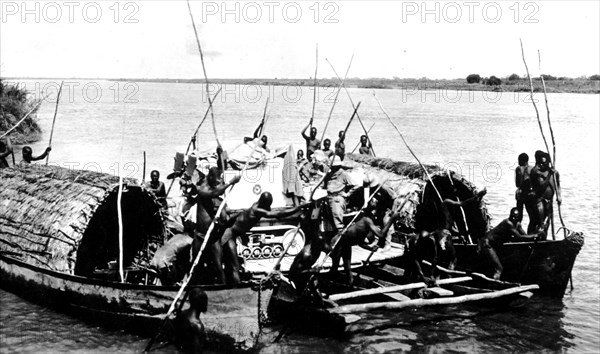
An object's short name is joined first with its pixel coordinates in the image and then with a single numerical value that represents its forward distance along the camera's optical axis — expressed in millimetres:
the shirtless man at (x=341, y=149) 15672
